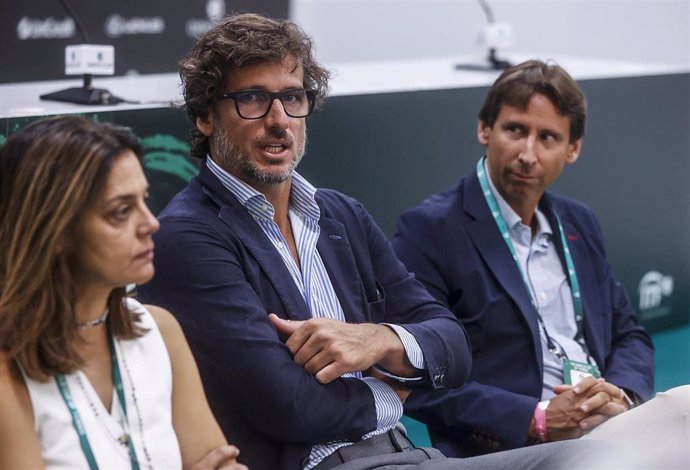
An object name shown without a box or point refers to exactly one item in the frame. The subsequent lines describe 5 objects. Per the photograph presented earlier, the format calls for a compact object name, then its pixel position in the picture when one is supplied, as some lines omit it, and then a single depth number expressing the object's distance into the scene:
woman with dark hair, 3.50
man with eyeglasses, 4.27
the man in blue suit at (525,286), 5.42
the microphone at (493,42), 8.53
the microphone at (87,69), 5.71
